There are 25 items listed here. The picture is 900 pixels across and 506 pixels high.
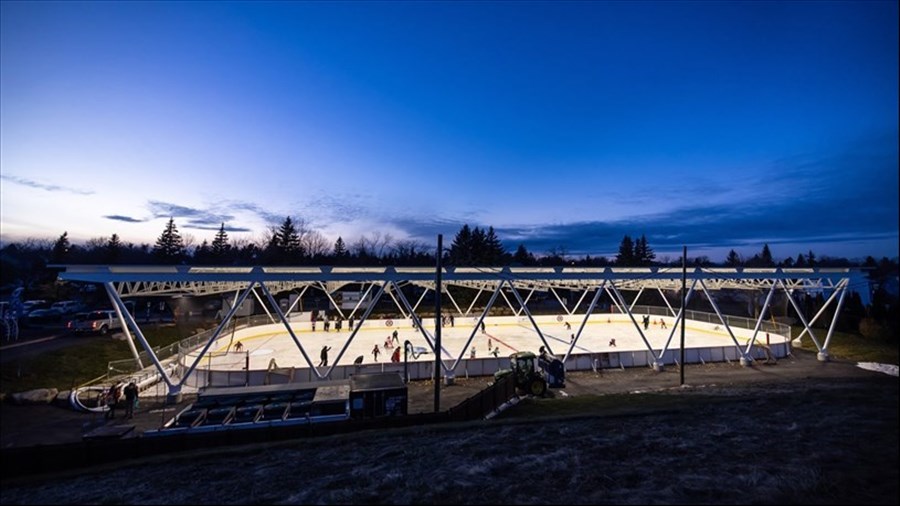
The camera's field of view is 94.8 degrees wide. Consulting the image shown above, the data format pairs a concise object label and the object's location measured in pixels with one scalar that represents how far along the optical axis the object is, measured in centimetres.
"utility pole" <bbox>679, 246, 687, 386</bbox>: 2337
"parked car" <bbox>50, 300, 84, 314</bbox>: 4353
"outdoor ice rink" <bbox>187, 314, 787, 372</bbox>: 2706
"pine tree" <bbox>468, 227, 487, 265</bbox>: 8242
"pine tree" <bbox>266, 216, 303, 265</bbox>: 9050
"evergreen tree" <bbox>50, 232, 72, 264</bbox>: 7750
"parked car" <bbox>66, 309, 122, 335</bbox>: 3134
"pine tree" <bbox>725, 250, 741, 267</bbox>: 11952
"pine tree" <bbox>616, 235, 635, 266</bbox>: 9925
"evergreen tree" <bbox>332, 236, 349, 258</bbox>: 10698
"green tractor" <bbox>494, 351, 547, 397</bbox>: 1998
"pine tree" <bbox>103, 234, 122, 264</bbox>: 7300
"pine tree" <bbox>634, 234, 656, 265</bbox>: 10212
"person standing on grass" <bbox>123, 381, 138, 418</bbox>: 1667
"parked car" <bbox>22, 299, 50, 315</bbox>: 4362
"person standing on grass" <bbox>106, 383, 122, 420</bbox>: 1664
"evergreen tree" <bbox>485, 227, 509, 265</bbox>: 8881
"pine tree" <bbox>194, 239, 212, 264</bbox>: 9326
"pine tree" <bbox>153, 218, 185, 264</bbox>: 8075
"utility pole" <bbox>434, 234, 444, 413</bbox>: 1614
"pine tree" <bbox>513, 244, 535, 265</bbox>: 10475
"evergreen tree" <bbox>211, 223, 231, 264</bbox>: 9338
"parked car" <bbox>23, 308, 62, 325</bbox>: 3834
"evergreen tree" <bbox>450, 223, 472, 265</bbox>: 8750
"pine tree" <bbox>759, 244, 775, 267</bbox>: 10791
